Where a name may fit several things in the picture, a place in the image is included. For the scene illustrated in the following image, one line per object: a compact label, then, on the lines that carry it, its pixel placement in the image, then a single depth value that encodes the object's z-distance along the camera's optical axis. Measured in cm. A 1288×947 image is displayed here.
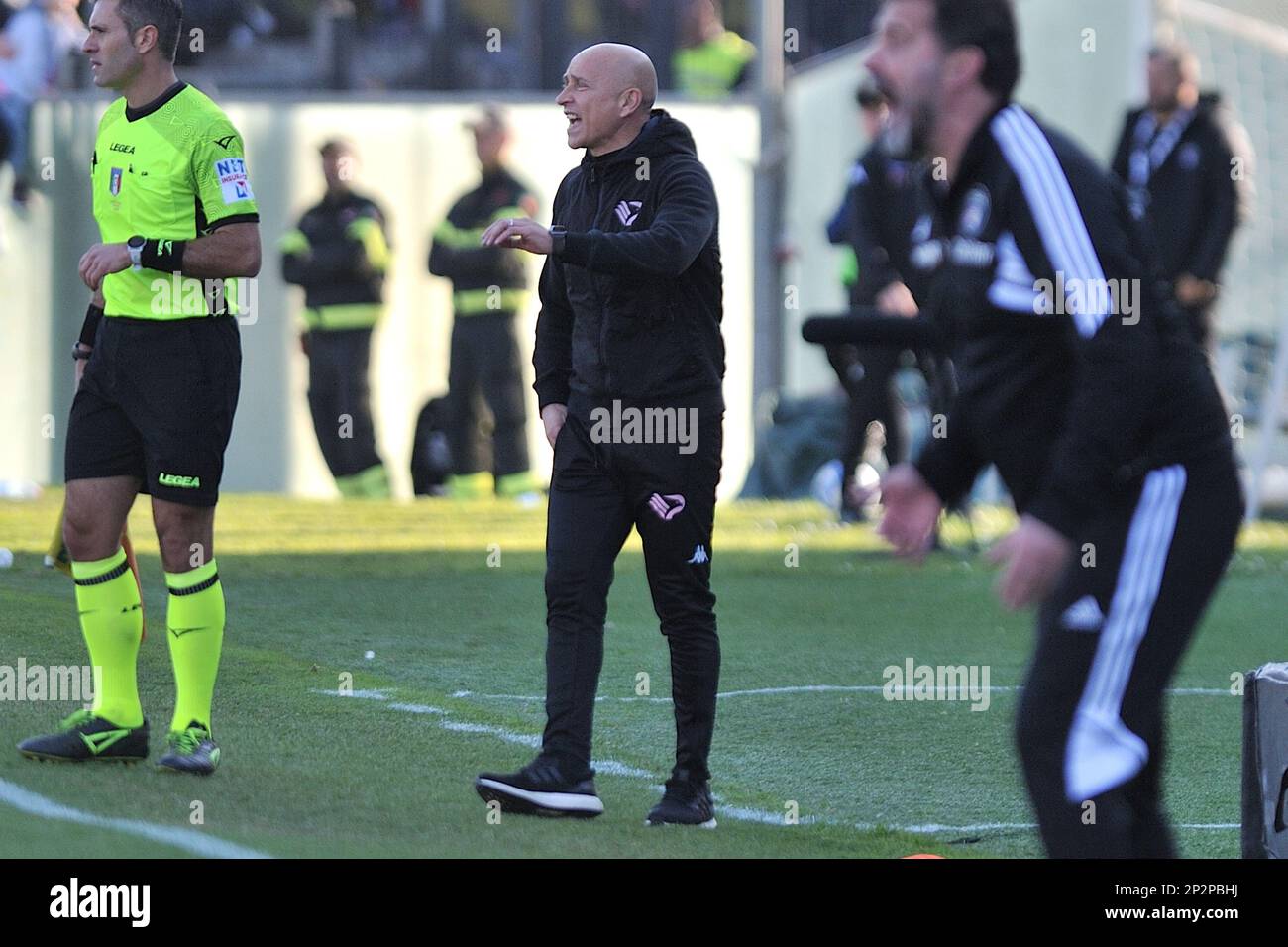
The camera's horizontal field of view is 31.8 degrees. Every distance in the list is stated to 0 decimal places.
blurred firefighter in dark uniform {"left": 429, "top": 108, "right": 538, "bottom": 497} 1552
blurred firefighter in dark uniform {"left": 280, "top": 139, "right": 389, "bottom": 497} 1555
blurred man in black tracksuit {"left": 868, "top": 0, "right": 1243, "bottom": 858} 387
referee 614
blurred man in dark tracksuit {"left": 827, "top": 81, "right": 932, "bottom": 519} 1280
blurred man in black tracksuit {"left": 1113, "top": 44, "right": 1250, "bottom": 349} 1245
